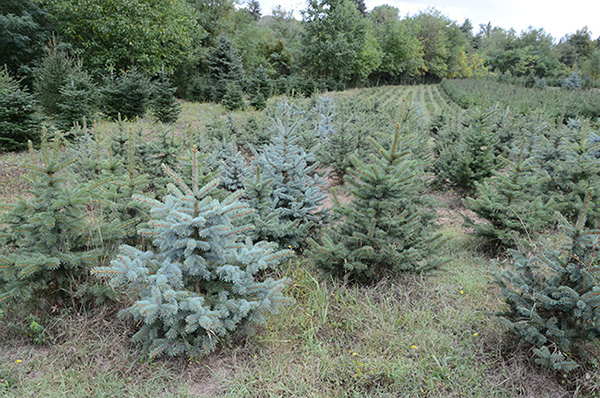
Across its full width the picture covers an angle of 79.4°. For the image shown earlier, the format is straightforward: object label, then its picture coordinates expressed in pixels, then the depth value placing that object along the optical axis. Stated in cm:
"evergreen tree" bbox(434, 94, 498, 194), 681
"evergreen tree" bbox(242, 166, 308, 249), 435
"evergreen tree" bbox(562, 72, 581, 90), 3806
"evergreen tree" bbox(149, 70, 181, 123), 1348
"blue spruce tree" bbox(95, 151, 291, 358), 278
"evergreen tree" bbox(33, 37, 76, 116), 1133
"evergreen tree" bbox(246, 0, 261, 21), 6896
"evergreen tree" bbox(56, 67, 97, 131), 995
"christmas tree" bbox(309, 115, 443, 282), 369
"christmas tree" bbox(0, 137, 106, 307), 310
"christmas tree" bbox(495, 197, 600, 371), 264
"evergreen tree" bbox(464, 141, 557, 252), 481
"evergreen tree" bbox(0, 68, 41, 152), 895
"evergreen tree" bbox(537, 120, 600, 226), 518
